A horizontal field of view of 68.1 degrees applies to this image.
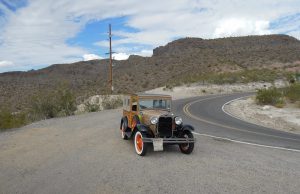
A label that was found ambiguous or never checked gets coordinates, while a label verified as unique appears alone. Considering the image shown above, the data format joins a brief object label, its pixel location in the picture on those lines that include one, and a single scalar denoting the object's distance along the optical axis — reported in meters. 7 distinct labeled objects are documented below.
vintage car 6.97
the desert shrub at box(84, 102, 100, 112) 18.51
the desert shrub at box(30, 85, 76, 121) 16.12
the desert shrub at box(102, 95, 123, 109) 19.86
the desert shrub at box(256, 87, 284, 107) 19.63
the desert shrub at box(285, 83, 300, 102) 20.00
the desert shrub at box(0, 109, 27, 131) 12.39
